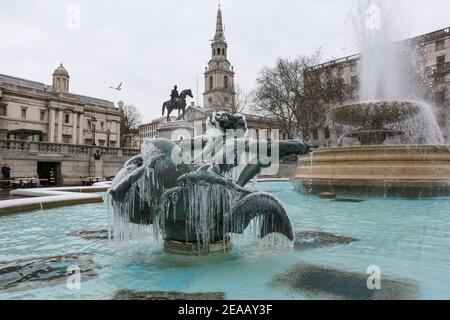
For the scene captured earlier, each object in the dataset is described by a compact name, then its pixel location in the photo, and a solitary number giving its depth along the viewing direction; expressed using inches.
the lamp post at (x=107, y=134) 2596.7
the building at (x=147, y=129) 4385.6
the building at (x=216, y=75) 3366.1
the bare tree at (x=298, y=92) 1684.3
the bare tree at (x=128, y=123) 2915.8
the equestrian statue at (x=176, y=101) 956.6
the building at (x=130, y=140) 2920.3
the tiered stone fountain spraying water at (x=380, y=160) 428.1
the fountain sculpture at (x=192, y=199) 166.1
